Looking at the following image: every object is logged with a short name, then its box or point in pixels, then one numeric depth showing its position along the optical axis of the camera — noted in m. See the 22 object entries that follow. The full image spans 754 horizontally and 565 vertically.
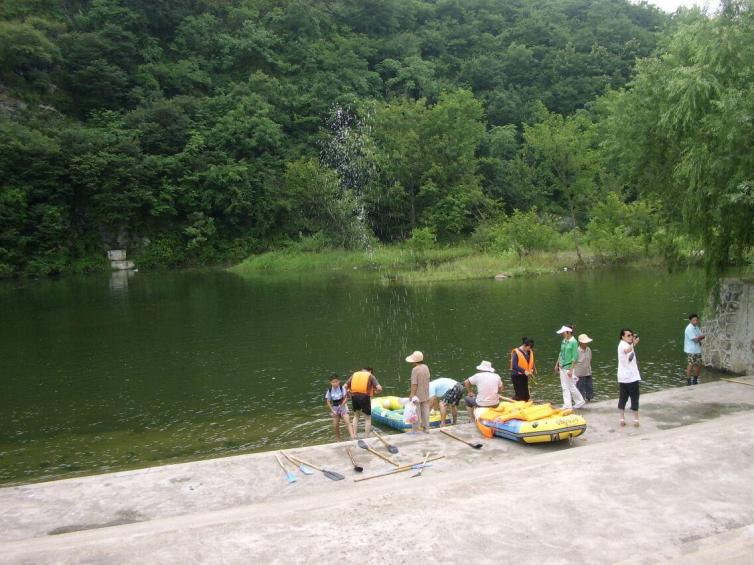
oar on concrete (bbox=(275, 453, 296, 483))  10.26
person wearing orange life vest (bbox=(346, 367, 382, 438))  13.35
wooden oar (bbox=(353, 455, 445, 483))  10.22
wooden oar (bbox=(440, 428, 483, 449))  11.53
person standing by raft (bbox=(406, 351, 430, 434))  13.01
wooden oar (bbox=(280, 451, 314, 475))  10.49
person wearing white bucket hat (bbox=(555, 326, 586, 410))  13.91
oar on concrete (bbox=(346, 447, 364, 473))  10.51
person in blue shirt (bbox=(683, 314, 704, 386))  16.33
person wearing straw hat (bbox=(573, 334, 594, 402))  14.27
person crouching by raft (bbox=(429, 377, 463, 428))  13.90
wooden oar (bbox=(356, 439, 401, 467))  10.77
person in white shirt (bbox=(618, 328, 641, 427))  11.85
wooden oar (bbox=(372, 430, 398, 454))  11.28
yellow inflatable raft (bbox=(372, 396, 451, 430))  14.52
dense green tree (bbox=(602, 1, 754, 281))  14.44
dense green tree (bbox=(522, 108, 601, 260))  53.69
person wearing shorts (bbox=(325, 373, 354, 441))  13.77
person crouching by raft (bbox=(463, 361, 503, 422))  12.98
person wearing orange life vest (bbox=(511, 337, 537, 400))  13.66
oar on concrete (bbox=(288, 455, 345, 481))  10.26
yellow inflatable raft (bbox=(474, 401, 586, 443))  11.43
